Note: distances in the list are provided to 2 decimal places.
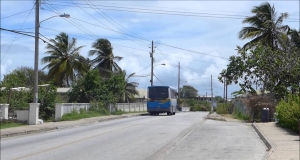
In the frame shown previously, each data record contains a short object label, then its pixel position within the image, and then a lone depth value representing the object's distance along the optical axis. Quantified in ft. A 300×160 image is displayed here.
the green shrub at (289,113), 63.00
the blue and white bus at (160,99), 150.92
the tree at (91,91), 142.00
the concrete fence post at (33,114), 88.33
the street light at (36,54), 90.43
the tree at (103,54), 194.28
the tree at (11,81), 114.73
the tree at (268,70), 104.99
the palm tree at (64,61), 170.40
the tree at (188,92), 515.26
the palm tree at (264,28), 137.90
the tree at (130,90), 209.46
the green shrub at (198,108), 293.43
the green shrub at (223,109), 195.60
